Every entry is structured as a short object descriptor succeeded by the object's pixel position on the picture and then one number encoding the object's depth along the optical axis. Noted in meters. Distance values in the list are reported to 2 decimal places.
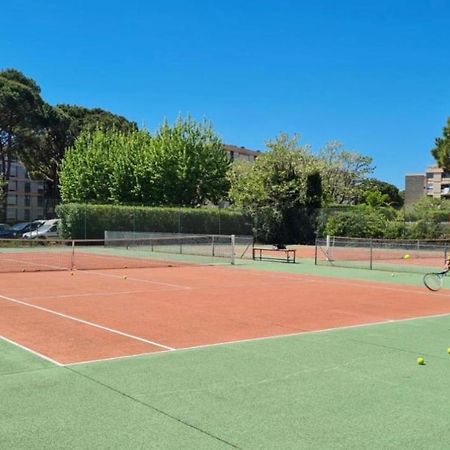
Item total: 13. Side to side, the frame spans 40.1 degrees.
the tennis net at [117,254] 23.38
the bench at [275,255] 28.51
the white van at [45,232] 43.62
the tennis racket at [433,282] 16.12
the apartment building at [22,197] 106.00
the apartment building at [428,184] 94.44
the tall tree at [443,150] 53.25
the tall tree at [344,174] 67.06
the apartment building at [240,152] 130.70
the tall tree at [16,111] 60.44
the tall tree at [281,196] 47.41
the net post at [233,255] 26.25
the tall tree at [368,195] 65.88
